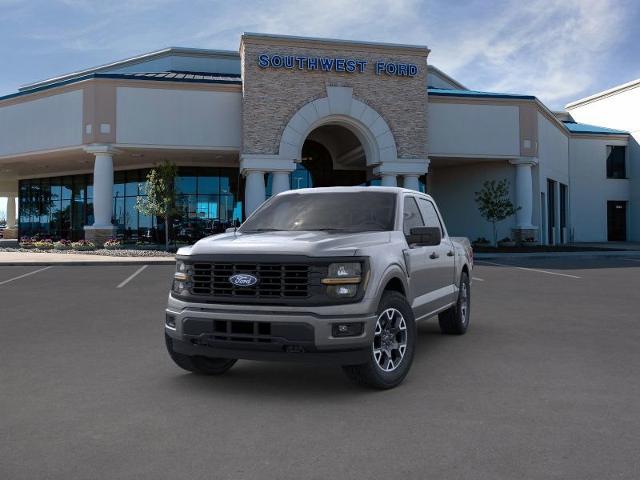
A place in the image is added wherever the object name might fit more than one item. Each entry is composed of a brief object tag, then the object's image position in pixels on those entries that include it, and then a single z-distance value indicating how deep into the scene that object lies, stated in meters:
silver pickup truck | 4.99
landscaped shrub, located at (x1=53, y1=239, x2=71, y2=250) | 29.14
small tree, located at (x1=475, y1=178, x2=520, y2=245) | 30.62
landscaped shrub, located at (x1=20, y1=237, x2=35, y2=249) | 31.30
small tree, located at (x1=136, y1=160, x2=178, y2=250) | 27.77
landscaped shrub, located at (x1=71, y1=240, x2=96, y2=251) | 28.26
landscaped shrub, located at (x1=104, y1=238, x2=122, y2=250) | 27.81
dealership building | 28.11
